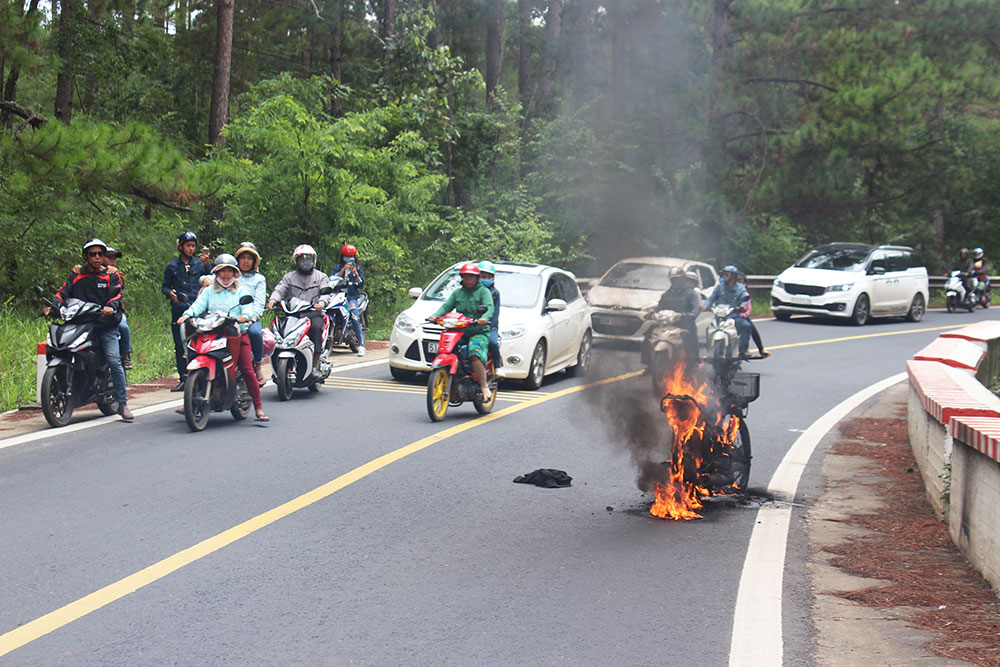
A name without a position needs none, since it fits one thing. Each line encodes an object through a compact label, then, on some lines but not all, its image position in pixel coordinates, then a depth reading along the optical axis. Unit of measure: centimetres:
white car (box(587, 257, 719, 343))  1869
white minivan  2684
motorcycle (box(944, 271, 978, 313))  3219
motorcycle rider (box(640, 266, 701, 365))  1292
